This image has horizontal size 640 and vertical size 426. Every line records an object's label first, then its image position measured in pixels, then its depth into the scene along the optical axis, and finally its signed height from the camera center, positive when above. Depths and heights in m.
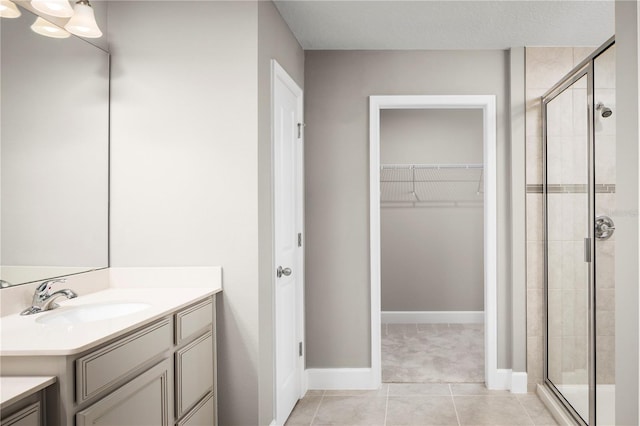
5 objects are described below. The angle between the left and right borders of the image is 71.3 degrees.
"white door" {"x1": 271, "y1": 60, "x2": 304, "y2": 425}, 2.61 -0.15
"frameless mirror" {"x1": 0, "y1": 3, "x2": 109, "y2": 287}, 1.73 +0.27
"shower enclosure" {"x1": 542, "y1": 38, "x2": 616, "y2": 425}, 2.28 -0.13
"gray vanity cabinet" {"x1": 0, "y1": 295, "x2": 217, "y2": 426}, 1.26 -0.56
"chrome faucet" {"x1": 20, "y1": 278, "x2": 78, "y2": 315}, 1.74 -0.32
